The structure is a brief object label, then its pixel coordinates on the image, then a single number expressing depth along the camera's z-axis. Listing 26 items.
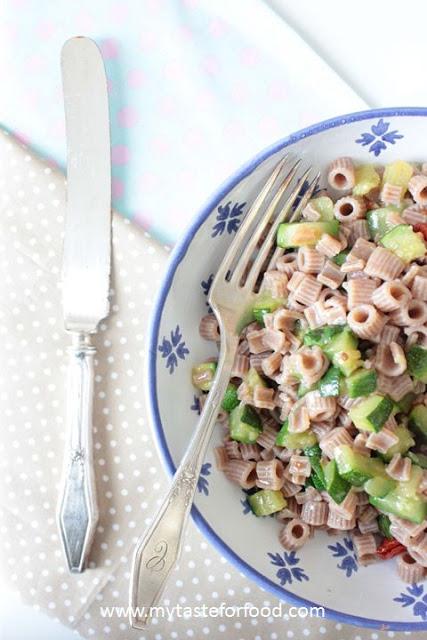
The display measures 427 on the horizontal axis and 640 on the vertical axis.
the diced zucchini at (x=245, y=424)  0.61
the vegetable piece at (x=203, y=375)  0.62
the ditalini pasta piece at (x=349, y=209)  0.61
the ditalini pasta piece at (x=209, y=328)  0.62
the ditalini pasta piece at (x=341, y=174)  0.61
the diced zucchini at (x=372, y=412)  0.58
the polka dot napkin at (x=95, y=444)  0.64
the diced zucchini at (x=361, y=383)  0.58
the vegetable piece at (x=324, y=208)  0.61
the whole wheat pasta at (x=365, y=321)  0.59
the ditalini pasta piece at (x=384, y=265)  0.59
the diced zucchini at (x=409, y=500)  0.59
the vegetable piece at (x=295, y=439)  0.60
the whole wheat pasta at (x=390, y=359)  0.59
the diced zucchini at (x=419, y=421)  0.60
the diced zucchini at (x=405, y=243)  0.59
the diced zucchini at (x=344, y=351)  0.59
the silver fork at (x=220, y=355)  0.58
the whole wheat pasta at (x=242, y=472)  0.61
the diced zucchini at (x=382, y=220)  0.61
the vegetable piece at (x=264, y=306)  0.61
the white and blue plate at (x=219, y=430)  0.60
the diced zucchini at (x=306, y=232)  0.61
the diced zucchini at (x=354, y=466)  0.58
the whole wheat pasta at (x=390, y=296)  0.59
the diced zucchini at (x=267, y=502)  0.61
